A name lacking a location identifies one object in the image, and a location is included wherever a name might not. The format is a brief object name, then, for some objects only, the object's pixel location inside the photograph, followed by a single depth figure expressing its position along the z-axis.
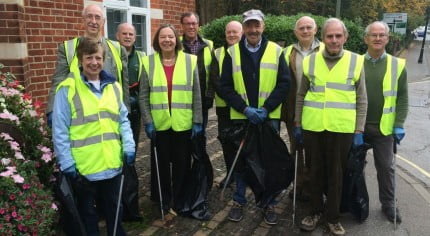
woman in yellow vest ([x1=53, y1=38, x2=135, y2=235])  2.96
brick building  4.71
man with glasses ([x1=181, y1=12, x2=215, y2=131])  4.34
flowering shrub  2.74
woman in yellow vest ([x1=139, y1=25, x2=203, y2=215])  3.89
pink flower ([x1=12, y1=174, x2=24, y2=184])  2.78
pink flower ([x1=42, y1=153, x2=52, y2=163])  3.30
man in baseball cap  3.87
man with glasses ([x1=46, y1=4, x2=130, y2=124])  3.52
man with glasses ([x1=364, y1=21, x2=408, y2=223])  3.97
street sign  26.25
